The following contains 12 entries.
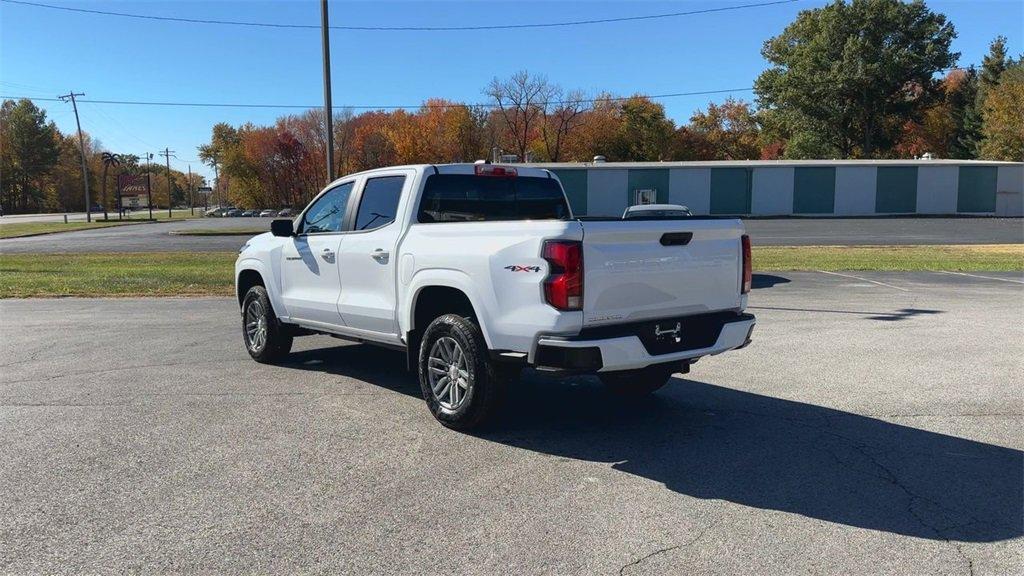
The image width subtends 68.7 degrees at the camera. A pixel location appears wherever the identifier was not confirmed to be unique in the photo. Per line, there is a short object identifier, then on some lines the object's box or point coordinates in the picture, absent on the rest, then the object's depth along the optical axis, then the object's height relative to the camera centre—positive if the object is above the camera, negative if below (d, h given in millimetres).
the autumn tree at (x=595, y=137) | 77625 +7511
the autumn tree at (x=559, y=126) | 80188 +9009
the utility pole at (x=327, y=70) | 17250 +3220
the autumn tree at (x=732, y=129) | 81938 +8799
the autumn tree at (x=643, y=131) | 77000 +8033
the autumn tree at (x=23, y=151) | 106500 +8655
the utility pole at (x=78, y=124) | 72906 +8460
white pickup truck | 4723 -519
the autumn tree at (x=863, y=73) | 61594 +11331
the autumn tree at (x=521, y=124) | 81000 +9359
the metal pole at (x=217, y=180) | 145250 +6091
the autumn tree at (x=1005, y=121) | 55219 +6532
